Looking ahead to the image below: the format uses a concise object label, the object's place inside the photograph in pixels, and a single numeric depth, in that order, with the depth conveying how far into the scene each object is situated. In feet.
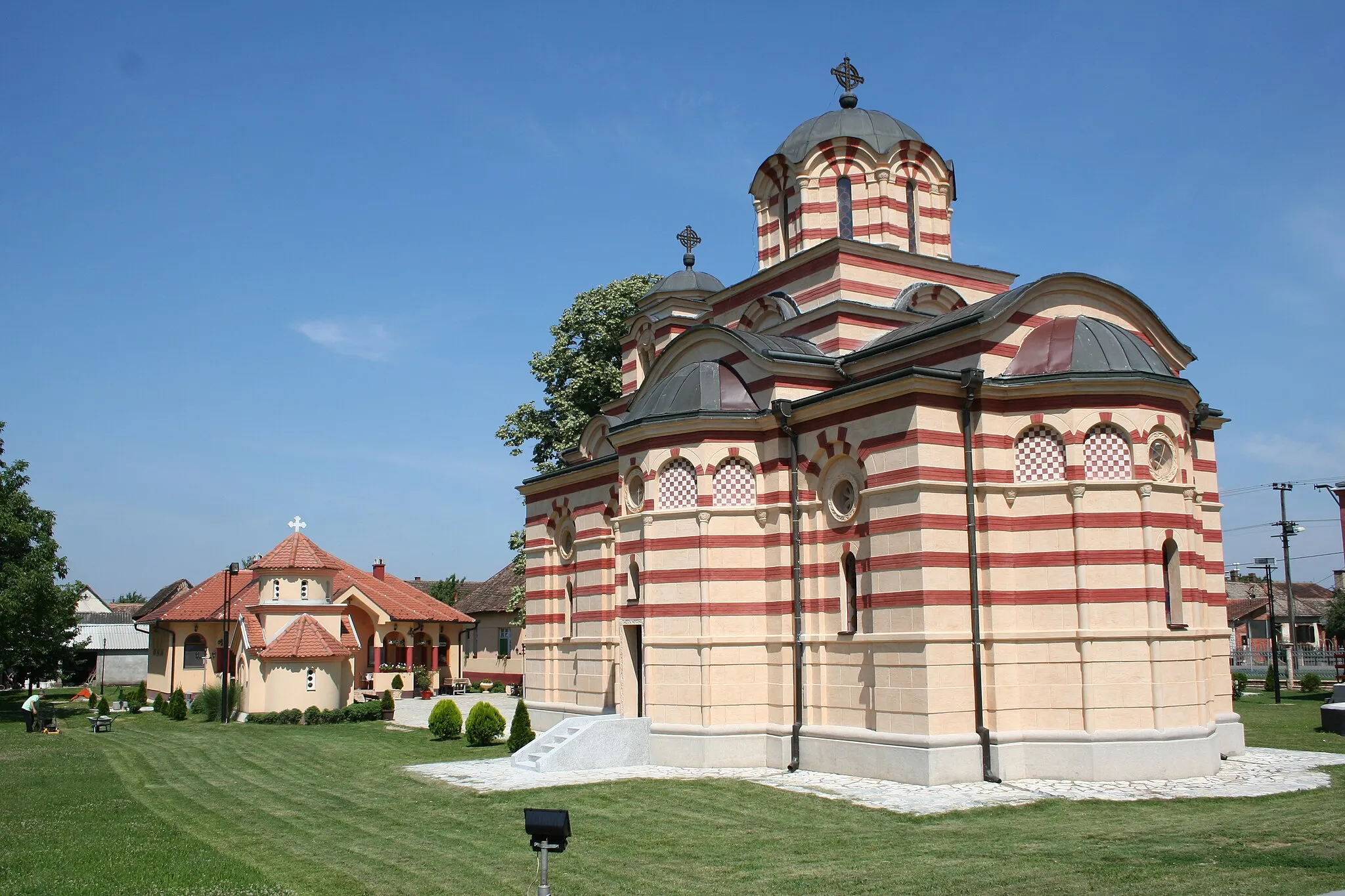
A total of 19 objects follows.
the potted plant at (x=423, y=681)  125.80
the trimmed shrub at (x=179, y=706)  98.94
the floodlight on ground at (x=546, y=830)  23.13
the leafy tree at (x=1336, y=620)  125.70
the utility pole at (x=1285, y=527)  122.21
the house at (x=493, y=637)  145.69
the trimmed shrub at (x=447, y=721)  72.59
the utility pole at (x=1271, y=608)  98.58
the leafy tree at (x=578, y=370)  100.48
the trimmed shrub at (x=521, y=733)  62.64
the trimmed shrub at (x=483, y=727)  67.00
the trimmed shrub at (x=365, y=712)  92.48
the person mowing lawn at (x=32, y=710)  85.30
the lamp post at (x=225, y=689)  93.20
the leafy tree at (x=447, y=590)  216.33
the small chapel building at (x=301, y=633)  93.76
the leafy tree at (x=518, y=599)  101.40
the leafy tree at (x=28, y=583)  92.04
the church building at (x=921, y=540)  47.85
